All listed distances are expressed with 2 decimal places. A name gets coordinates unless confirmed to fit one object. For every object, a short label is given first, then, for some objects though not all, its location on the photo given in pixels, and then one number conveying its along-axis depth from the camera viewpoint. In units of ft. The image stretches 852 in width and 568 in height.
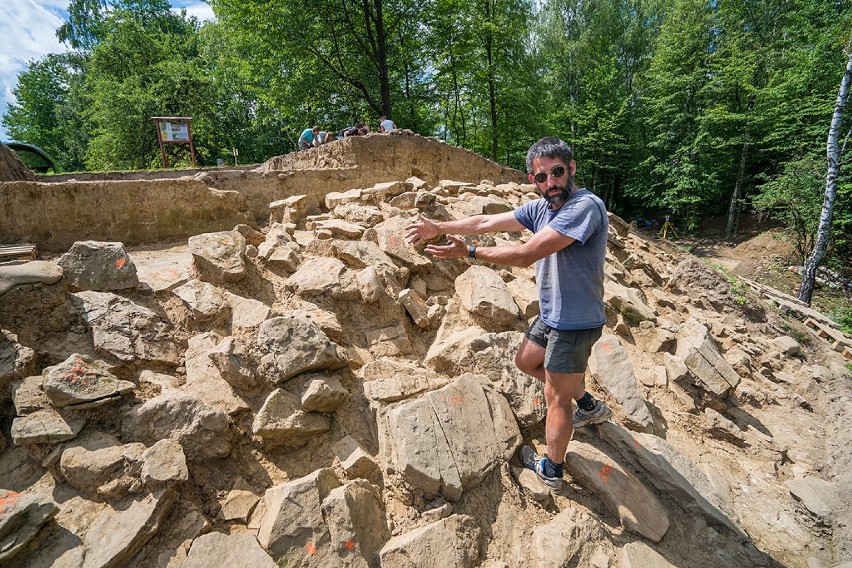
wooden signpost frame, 35.05
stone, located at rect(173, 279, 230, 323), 10.03
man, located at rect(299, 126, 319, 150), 32.09
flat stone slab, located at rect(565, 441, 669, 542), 7.64
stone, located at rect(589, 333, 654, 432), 9.91
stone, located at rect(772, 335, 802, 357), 17.69
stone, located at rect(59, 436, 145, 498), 6.22
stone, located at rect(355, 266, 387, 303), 10.97
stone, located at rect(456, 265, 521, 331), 11.34
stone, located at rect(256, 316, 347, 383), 8.14
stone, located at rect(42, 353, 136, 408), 6.72
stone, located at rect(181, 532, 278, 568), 5.67
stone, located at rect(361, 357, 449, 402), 8.77
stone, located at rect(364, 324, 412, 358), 10.46
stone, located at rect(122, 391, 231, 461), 7.00
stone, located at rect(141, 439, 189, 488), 6.15
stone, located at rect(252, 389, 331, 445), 7.45
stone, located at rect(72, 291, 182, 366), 8.59
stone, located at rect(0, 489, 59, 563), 5.29
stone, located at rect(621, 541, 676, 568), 6.86
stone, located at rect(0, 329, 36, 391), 7.27
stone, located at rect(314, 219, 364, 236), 14.08
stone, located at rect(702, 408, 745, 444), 10.89
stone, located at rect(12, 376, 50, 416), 6.75
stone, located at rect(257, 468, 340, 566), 6.00
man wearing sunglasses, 6.55
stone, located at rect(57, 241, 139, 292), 9.78
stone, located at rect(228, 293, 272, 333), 9.97
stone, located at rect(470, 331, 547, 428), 8.87
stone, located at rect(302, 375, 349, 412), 7.90
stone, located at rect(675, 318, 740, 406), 11.61
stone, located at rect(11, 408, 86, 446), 6.41
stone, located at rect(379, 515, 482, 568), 6.19
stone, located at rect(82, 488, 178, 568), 5.54
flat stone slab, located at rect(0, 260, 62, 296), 8.30
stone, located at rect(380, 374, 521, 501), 7.18
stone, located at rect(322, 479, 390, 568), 6.13
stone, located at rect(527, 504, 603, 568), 6.69
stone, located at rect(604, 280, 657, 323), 14.38
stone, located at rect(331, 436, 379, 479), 7.52
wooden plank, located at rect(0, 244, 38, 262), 11.55
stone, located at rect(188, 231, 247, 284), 11.42
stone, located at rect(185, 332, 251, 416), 7.95
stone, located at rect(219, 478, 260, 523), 6.56
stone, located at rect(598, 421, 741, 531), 8.17
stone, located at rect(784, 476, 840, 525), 8.83
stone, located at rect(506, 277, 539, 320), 12.19
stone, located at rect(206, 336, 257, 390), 8.23
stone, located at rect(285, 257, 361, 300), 11.13
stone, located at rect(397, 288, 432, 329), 11.24
